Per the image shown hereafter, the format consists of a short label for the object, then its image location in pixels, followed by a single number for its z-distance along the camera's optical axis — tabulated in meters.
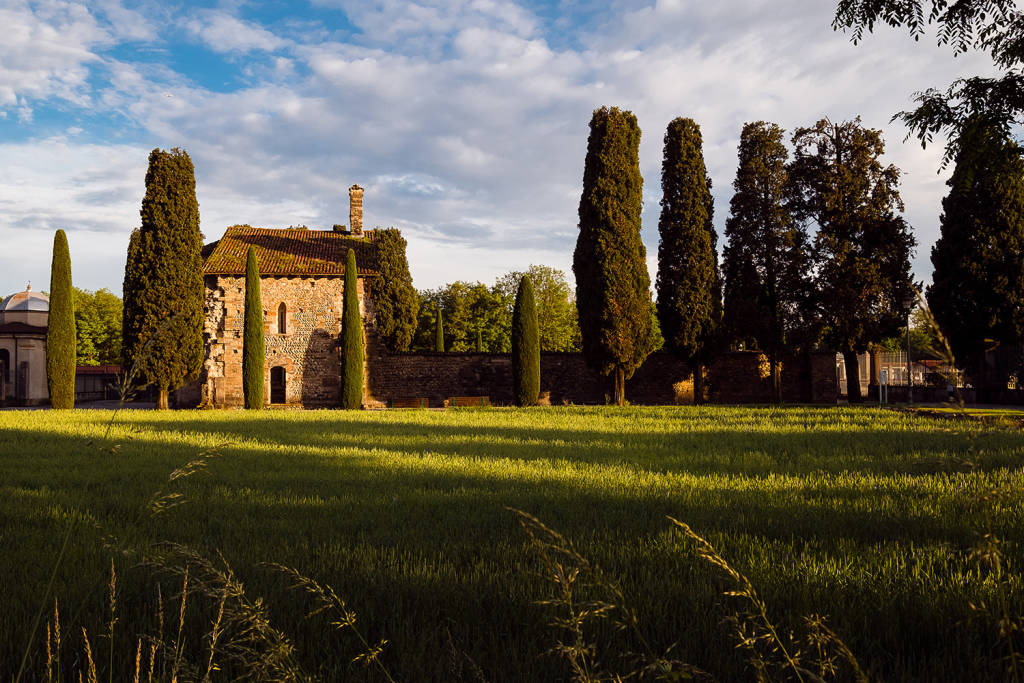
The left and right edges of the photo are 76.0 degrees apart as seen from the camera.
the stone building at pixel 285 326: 29.81
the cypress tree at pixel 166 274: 25.38
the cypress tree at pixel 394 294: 33.22
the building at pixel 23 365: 33.84
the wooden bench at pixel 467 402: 27.64
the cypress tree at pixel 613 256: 26.23
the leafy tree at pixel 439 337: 44.53
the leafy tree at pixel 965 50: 7.10
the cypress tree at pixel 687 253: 27.72
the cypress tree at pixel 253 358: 27.14
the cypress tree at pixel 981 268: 25.53
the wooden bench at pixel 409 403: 27.78
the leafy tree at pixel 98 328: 52.56
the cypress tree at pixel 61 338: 24.98
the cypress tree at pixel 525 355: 27.61
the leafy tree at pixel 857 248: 26.73
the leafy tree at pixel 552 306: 49.06
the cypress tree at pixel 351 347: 27.47
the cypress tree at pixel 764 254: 28.11
